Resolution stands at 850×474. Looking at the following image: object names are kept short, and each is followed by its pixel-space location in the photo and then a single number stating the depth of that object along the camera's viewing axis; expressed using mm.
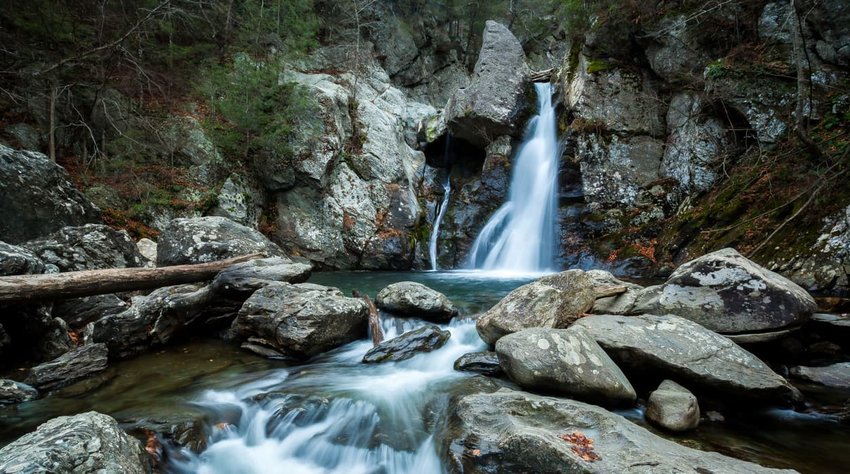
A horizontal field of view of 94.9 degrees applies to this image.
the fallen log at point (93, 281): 4262
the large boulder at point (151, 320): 5148
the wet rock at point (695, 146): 10734
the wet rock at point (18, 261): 4480
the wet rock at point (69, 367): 4199
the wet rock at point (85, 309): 5527
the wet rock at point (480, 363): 4746
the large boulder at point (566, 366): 3807
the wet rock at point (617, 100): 12914
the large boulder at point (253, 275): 6387
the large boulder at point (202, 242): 7238
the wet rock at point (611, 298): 5660
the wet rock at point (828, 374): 4391
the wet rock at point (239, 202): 12462
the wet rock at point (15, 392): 3855
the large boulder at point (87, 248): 5648
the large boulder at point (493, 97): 15703
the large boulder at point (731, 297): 4734
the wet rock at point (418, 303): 6613
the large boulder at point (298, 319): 5434
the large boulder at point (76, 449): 2164
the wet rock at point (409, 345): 5465
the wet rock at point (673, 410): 3500
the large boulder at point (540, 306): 5133
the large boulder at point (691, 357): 3918
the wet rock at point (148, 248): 8622
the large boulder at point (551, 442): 2527
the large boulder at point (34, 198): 6293
